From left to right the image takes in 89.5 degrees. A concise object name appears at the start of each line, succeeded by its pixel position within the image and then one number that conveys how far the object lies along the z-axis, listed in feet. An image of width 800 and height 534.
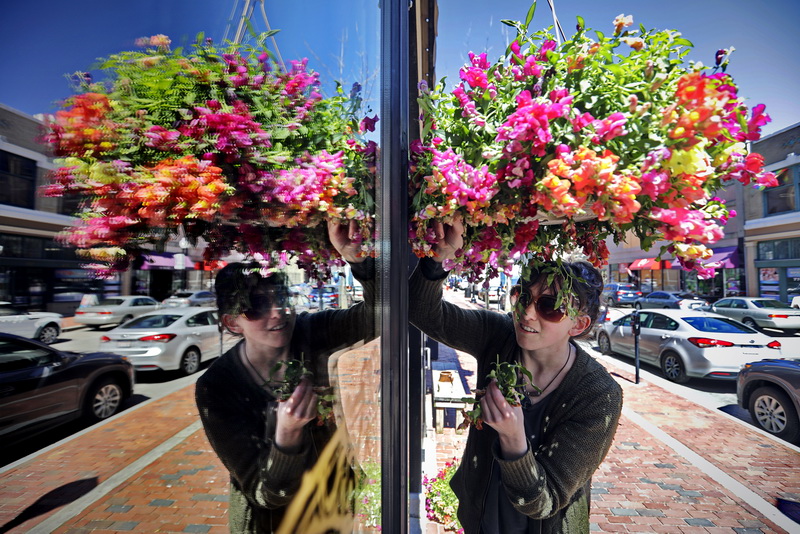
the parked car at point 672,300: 29.17
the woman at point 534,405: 5.43
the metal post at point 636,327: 23.81
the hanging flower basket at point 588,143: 4.10
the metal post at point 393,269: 5.25
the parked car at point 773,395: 14.68
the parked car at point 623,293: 40.41
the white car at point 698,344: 18.95
